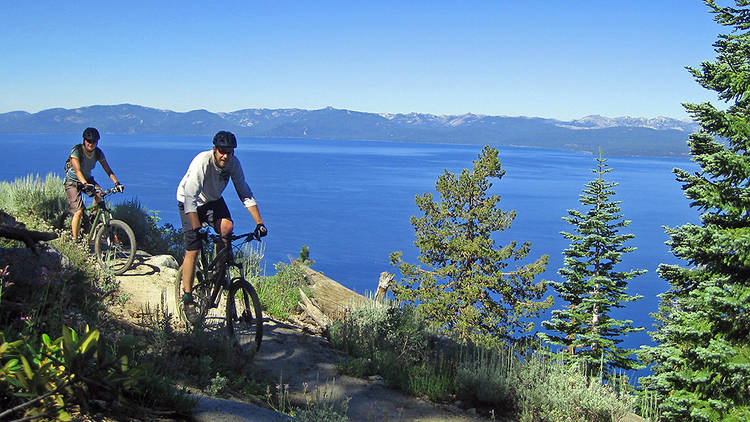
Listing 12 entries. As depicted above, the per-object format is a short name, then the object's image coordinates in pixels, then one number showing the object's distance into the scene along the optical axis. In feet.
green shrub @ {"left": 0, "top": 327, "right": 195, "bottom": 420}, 9.01
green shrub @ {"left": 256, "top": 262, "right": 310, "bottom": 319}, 31.22
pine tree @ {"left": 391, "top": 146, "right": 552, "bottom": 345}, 73.10
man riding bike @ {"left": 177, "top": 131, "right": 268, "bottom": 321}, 20.17
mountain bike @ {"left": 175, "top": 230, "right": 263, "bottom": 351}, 20.57
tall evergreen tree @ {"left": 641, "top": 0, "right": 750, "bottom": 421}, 34.76
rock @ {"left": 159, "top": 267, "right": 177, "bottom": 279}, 32.14
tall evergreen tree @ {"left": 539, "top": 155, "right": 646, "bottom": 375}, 64.23
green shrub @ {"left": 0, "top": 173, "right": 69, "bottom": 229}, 39.09
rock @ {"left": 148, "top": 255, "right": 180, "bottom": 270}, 33.50
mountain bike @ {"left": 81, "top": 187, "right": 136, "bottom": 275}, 30.01
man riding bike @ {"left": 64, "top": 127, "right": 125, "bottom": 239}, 29.04
